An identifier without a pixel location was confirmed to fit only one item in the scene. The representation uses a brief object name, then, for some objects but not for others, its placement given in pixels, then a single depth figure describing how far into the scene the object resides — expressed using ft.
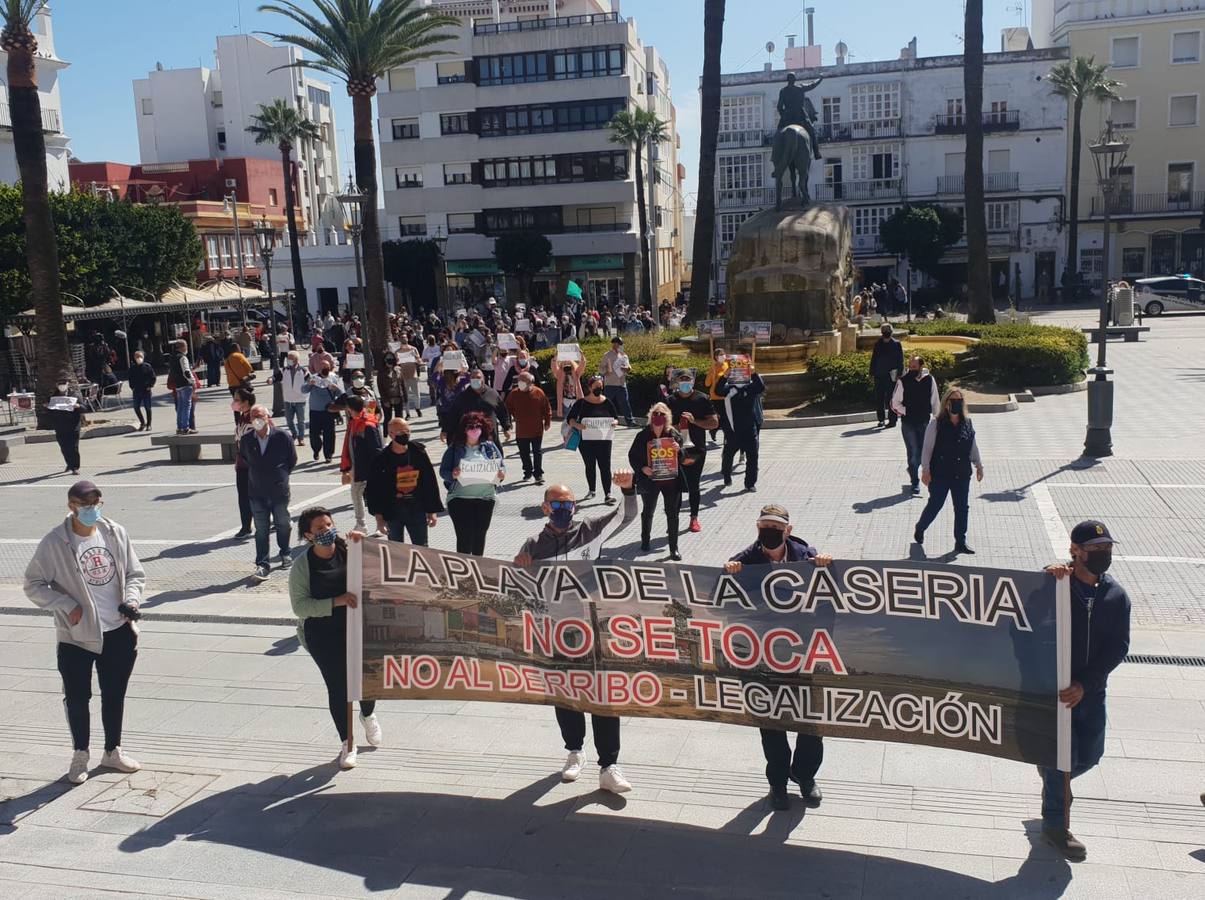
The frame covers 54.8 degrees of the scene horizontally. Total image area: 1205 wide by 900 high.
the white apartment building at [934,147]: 180.45
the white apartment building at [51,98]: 150.61
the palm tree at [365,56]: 87.66
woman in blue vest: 34.30
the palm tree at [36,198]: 74.59
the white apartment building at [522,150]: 183.32
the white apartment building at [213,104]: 259.80
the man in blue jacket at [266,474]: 35.50
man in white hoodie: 21.53
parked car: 139.03
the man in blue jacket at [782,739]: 19.33
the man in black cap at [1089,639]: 17.43
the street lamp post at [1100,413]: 47.91
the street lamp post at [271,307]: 71.00
